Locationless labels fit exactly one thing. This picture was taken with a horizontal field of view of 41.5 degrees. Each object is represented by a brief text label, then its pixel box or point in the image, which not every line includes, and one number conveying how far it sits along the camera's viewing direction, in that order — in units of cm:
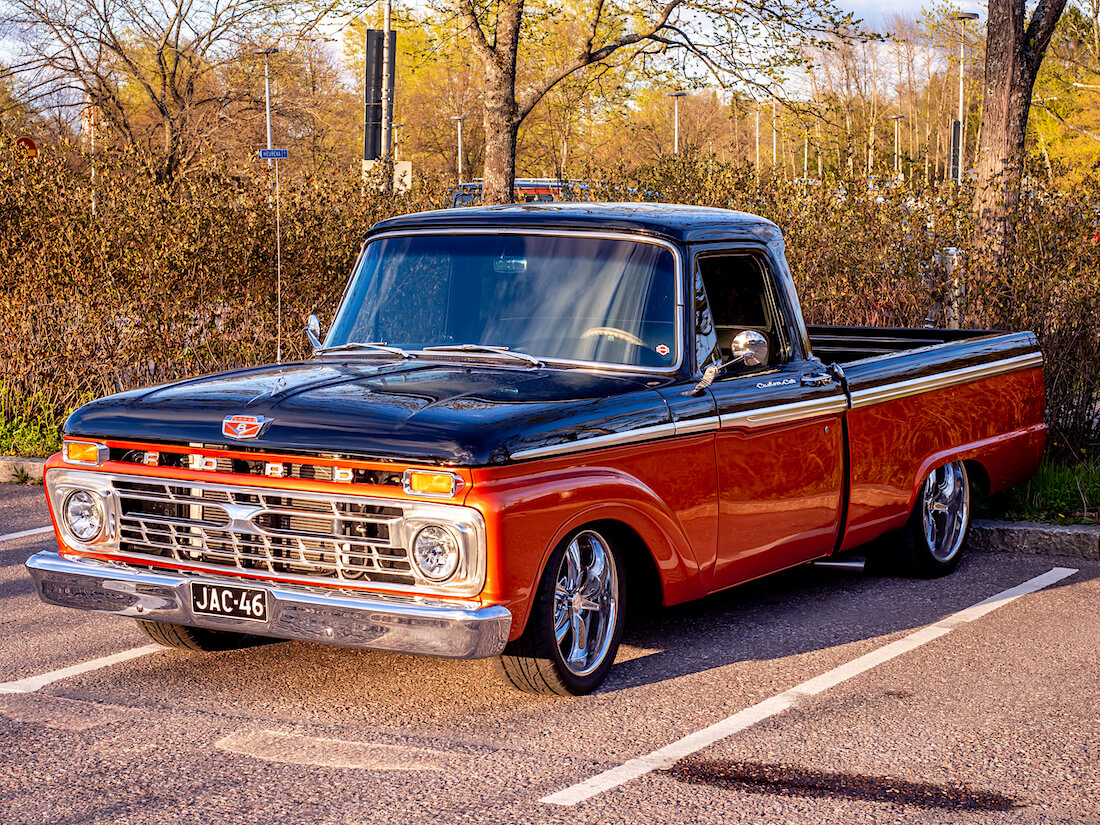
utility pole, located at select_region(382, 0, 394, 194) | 2177
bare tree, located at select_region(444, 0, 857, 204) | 1552
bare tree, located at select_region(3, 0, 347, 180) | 3766
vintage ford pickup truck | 502
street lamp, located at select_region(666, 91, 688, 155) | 6656
